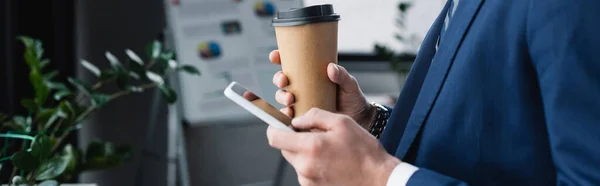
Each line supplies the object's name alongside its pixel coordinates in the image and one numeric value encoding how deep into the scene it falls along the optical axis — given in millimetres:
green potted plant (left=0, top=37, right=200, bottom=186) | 1071
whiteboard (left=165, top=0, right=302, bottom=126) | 3059
